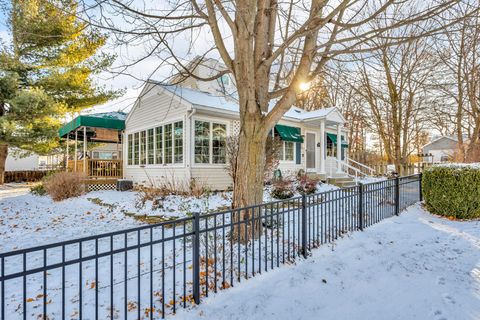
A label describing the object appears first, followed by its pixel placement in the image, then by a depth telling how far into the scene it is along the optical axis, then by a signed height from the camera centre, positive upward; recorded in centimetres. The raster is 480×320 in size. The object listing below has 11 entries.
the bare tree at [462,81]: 1323 +379
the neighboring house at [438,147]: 4440 +170
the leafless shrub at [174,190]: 912 -107
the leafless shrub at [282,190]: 980 -112
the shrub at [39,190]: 1318 -137
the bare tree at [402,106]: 1459 +322
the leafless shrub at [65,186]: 1116 -97
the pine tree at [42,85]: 1460 +446
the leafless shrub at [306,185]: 1073 -106
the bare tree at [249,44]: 459 +201
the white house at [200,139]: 1122 +99
